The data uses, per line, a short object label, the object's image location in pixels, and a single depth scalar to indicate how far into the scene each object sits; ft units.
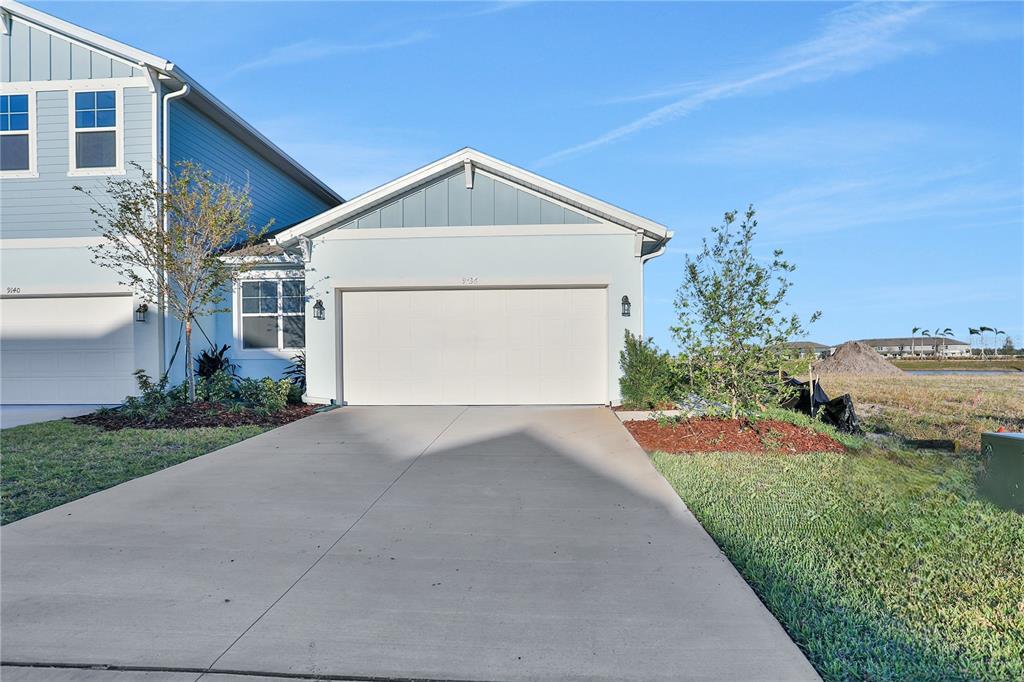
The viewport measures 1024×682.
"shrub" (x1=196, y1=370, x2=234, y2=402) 33.30
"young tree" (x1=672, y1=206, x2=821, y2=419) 25.72
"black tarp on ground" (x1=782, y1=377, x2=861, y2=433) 28.68
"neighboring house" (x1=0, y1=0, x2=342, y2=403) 36.11
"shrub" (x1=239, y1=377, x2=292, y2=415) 32.14
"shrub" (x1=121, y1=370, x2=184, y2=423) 29.68
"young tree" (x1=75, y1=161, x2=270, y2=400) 30.99
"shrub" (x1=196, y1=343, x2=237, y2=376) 38.01
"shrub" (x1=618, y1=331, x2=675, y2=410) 33.27
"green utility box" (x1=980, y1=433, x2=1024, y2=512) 15.17
